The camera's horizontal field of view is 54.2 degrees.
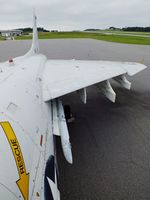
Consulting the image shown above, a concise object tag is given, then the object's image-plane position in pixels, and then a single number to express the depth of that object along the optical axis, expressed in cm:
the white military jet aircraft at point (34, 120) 151
